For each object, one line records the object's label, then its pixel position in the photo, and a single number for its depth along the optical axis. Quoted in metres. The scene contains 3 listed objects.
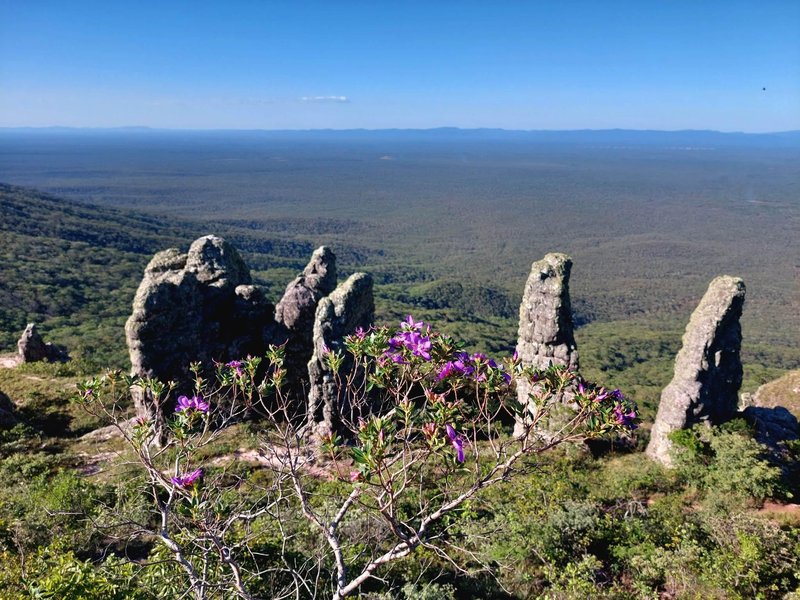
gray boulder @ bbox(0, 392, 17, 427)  16.56
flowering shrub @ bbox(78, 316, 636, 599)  4.84
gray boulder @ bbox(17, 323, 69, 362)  23.67
